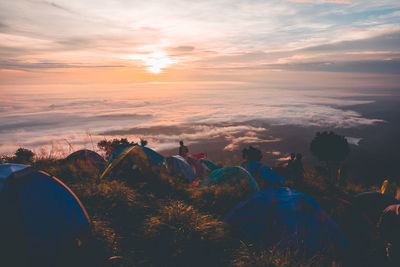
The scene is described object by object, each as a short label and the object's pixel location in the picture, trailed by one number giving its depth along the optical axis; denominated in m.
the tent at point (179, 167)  12.50
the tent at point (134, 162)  9.38
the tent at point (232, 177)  8.87
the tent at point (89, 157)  14.41
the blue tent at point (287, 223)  5.50
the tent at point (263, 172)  12.67
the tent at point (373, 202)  8.12
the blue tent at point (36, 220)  4.18
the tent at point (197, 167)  15.13
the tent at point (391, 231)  5.32
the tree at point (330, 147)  33.72
